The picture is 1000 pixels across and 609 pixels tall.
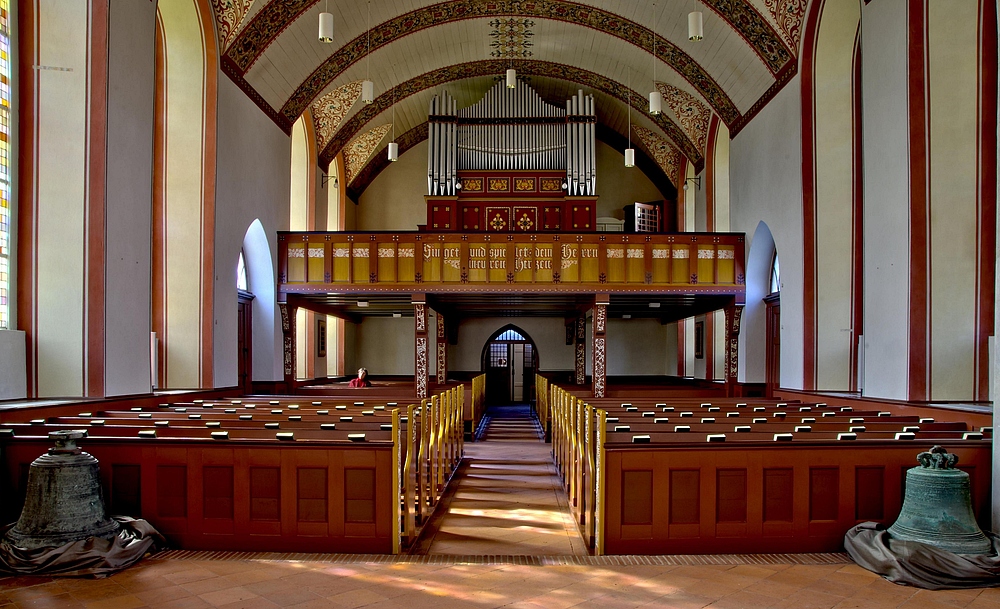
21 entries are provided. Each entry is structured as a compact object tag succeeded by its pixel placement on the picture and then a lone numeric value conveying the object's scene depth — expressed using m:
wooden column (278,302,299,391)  14.09
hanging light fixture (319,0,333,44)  8.91
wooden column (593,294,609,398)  13.52
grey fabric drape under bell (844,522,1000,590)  4.20
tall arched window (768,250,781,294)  13.66
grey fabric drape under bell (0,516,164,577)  4.32
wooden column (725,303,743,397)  14.11
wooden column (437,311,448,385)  15.93
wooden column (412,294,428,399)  13.55
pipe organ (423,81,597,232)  18.19
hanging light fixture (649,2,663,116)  11.58
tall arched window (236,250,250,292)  13.32
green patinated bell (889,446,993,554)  4.39
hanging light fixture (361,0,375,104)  11.57
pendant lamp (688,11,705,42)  9.03
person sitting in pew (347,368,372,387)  14.30
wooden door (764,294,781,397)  13.45
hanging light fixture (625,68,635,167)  14.24
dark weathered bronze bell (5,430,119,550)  4.46
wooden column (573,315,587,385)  18.27
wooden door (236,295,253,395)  13.09
